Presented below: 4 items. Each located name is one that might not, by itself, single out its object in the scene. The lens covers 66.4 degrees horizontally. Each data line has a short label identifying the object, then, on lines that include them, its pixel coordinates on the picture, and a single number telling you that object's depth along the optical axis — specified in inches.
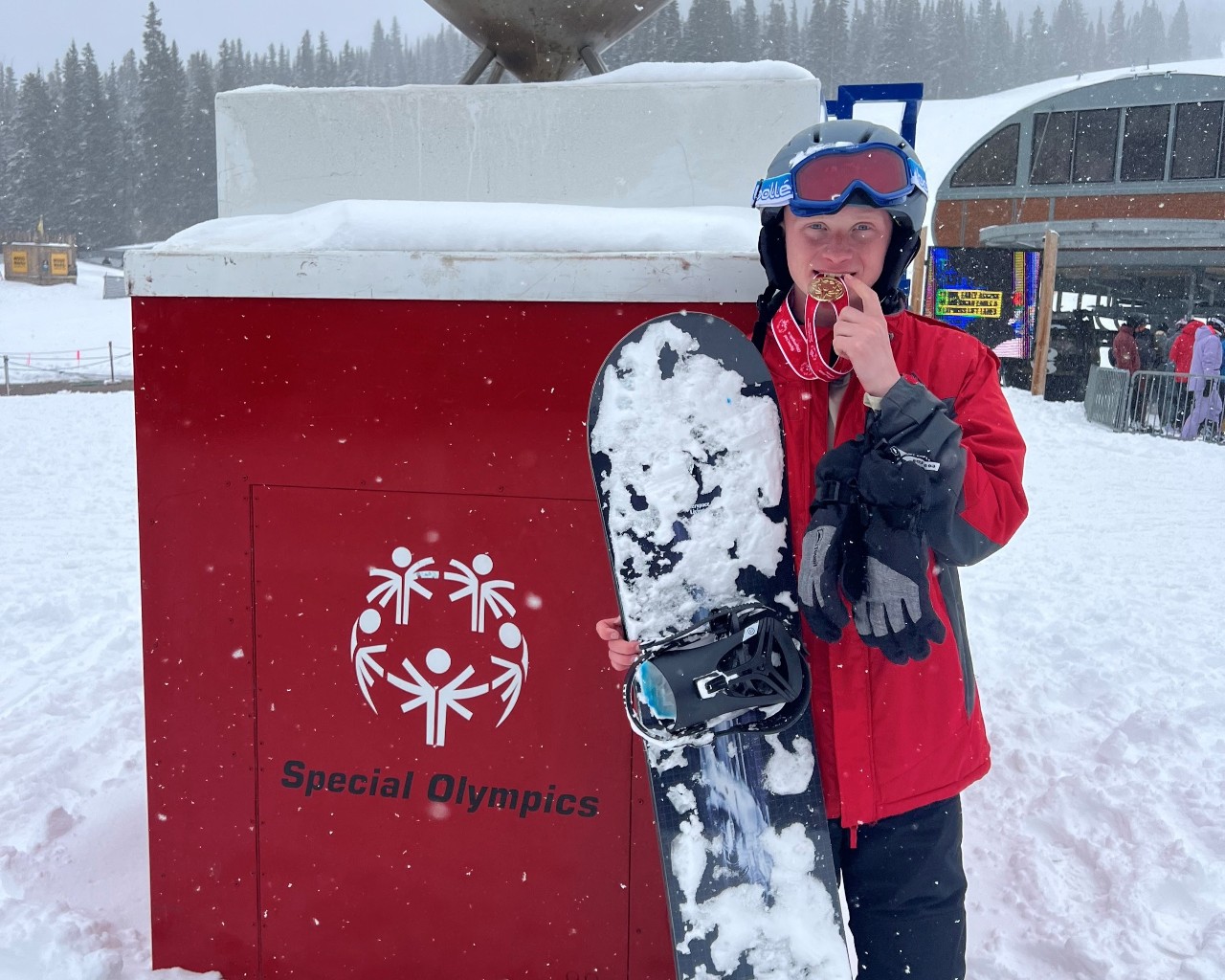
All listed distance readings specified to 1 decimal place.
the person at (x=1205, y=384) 430.3
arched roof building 656.4
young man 54.6
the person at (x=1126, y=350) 513.3
